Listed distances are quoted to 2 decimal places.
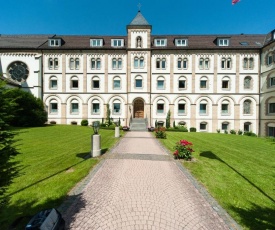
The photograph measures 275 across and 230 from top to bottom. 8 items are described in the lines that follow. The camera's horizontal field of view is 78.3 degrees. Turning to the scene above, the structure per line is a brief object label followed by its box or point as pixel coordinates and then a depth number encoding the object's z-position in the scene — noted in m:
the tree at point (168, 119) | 29.88
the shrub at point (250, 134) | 28.72
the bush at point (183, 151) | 10.84
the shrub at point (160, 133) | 19.16
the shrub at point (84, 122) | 30.39
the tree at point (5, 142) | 3.36
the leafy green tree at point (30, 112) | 23.55
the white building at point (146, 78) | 30.42
